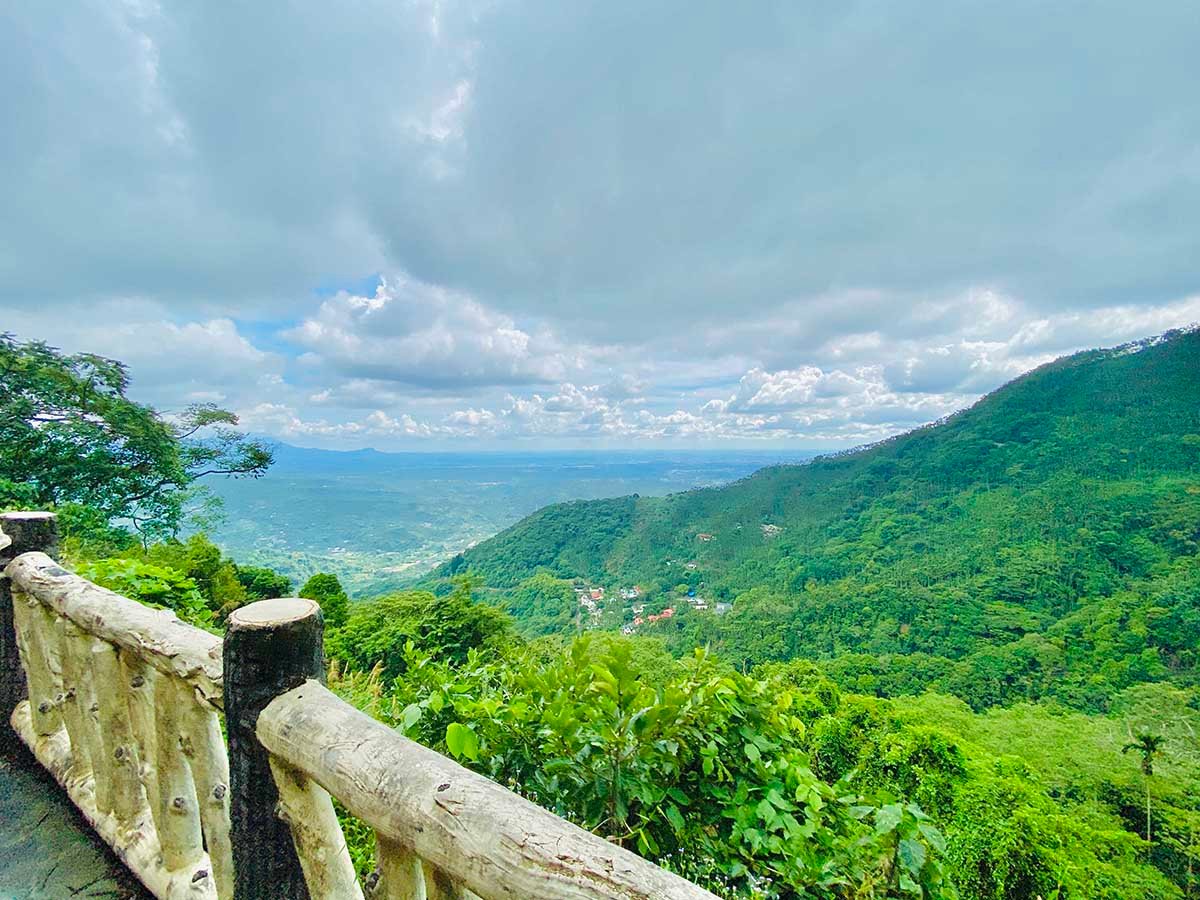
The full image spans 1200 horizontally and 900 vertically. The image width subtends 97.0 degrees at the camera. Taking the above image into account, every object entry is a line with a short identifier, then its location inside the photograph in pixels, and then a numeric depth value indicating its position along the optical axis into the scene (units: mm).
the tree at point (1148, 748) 24312
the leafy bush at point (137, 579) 3669
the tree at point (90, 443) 12000
